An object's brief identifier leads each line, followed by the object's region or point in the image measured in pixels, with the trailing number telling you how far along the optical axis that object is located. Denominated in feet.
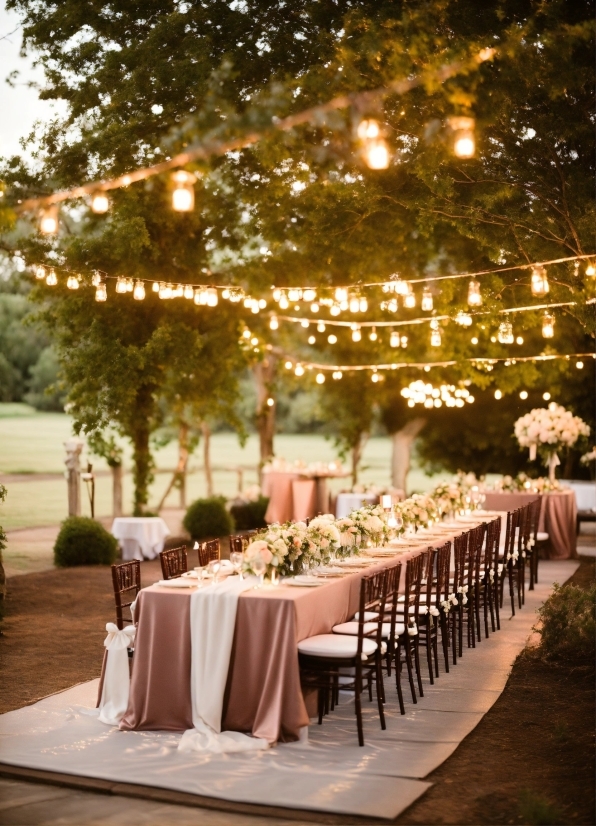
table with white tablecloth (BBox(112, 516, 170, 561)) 49.88
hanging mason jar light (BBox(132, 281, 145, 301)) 36.81
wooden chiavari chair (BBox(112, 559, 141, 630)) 23.43
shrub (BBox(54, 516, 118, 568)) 46.57
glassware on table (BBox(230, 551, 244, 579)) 22.29
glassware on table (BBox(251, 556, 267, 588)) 21.11
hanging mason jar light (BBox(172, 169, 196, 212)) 18.13
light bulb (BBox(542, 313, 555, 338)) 37.65
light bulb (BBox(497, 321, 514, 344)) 38.19
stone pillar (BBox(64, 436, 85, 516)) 53.01
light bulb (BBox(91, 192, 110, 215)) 21.43
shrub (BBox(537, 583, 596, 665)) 26.43
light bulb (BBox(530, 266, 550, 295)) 29.91
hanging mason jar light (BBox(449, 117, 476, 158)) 18.88
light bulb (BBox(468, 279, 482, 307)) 33.06
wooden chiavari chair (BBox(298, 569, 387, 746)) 20.26
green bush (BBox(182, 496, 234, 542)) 56.18
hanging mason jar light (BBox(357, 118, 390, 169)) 17.99
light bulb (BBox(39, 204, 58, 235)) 20.43
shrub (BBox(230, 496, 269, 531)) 60.90
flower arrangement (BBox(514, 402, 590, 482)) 50.96
